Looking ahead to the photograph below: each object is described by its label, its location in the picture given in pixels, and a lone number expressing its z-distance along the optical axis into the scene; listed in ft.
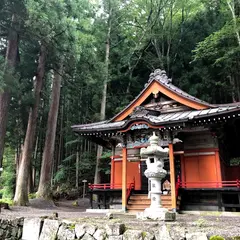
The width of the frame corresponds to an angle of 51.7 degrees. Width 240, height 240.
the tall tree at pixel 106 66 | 48.08
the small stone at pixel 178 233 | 10.86
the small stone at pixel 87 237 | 13.42
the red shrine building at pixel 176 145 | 27.94
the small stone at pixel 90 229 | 13.55
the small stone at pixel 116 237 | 12.27
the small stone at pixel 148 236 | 11.57
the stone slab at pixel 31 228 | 16.15
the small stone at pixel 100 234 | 12.92
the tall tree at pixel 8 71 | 32.73
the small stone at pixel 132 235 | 11.73
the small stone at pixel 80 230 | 13.92
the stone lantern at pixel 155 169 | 20.63
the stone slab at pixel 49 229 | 15.30
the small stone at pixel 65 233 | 14.41
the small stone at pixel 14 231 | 17.52
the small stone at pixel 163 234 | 11.14
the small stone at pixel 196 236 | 10.18
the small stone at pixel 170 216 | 18.37
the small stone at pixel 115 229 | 12.57
